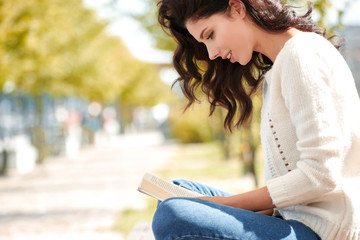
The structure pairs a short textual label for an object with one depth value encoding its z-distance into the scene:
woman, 1.94
